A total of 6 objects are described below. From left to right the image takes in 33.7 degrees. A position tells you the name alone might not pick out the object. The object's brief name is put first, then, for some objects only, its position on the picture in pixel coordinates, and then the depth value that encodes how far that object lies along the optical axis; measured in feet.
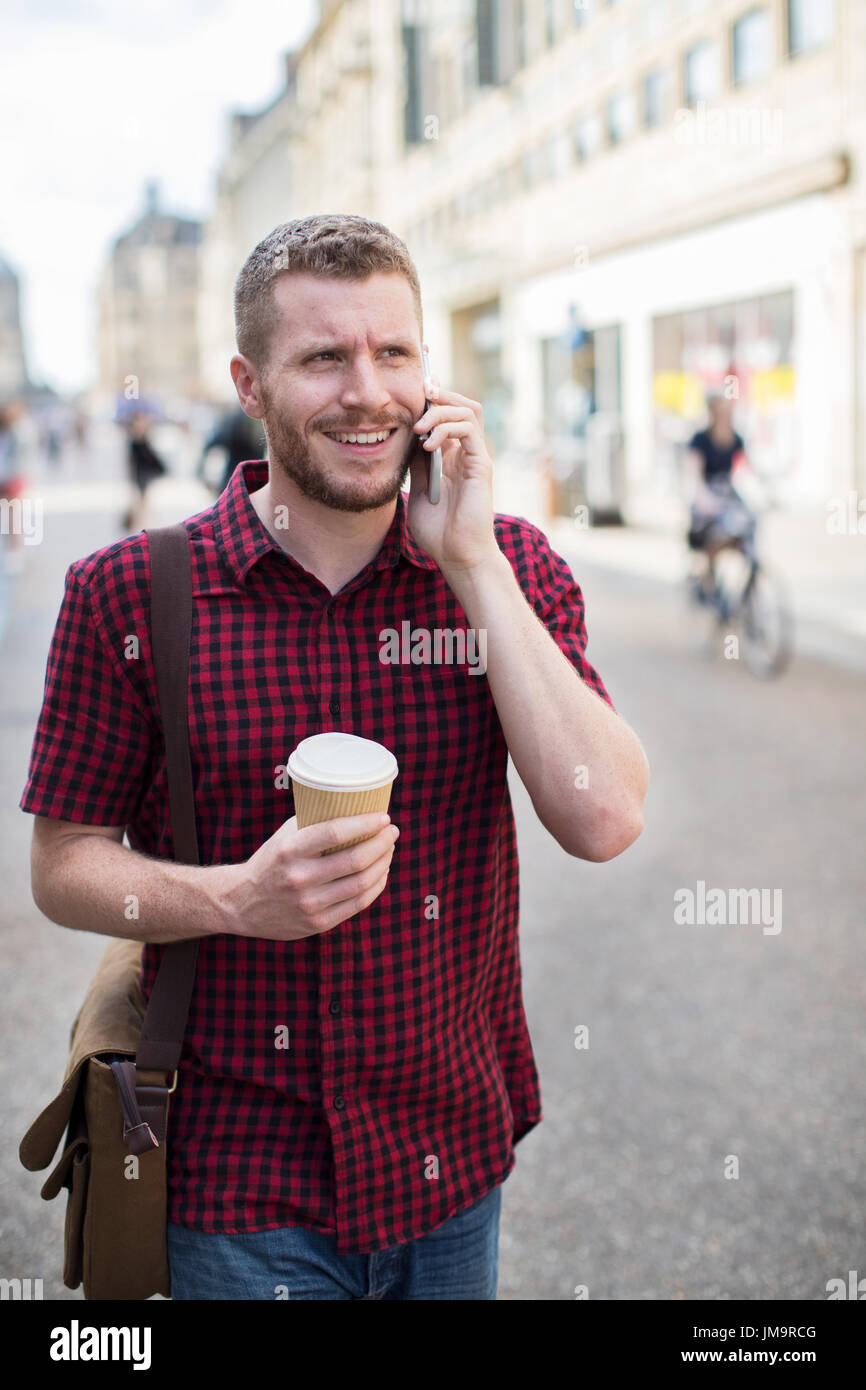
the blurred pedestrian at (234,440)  30.71
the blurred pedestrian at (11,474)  58.29
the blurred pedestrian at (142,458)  55.06
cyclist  35.65
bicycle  33.12
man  6.29
